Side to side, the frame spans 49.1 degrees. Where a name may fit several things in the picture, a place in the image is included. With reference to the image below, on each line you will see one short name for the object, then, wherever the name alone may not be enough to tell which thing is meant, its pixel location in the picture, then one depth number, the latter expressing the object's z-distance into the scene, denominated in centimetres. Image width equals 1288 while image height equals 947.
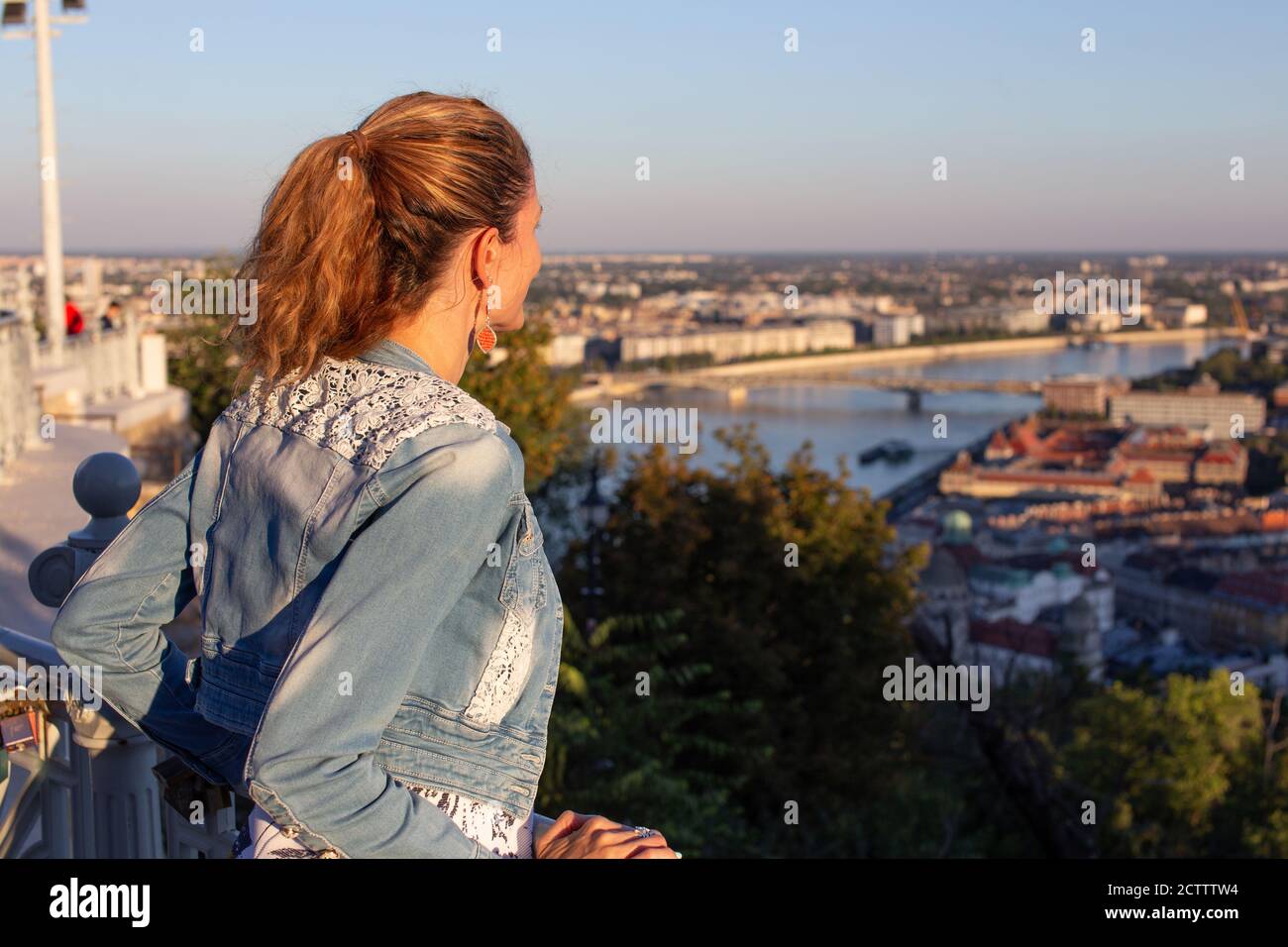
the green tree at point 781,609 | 845
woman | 89
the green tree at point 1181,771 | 1187
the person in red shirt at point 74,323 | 1182
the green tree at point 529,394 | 903
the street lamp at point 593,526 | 839
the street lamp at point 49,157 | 1096
